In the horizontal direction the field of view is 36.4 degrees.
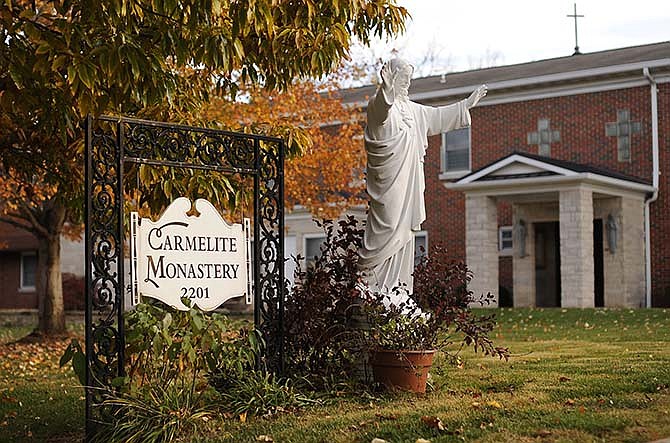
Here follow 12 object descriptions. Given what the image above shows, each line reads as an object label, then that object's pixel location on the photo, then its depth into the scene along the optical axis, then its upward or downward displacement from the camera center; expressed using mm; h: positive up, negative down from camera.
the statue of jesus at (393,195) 9445 +473
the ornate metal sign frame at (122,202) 7559 +365
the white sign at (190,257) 7797 -76
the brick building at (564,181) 23609 +1494
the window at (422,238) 29164 +215
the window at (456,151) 28703 +2686
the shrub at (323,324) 9008 -698
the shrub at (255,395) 8078 -1197
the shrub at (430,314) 8594 -588
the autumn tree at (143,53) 7992 +1702
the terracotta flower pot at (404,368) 8477 -1025
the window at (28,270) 38938 -798
